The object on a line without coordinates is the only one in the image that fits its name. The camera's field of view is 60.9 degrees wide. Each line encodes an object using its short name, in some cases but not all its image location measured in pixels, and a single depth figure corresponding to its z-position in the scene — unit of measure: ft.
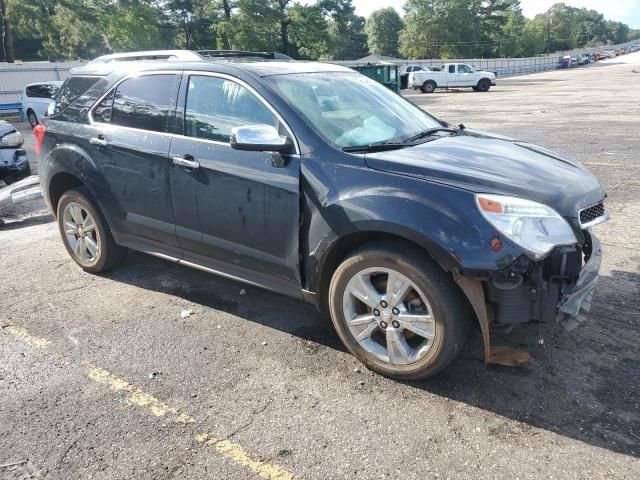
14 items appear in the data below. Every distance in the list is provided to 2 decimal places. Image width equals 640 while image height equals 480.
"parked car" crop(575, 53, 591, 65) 278.46
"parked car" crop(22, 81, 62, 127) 60.64
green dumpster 91.38
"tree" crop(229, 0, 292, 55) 182.80
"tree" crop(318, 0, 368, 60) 223.71
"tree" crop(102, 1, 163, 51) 169.58
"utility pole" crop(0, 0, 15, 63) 119.96
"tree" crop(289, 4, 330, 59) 194.39
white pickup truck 114.21
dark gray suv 9.39
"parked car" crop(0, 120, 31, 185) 25.35
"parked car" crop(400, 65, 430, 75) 125.65
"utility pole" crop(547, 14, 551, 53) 420.36
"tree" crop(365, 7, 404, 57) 329.31
